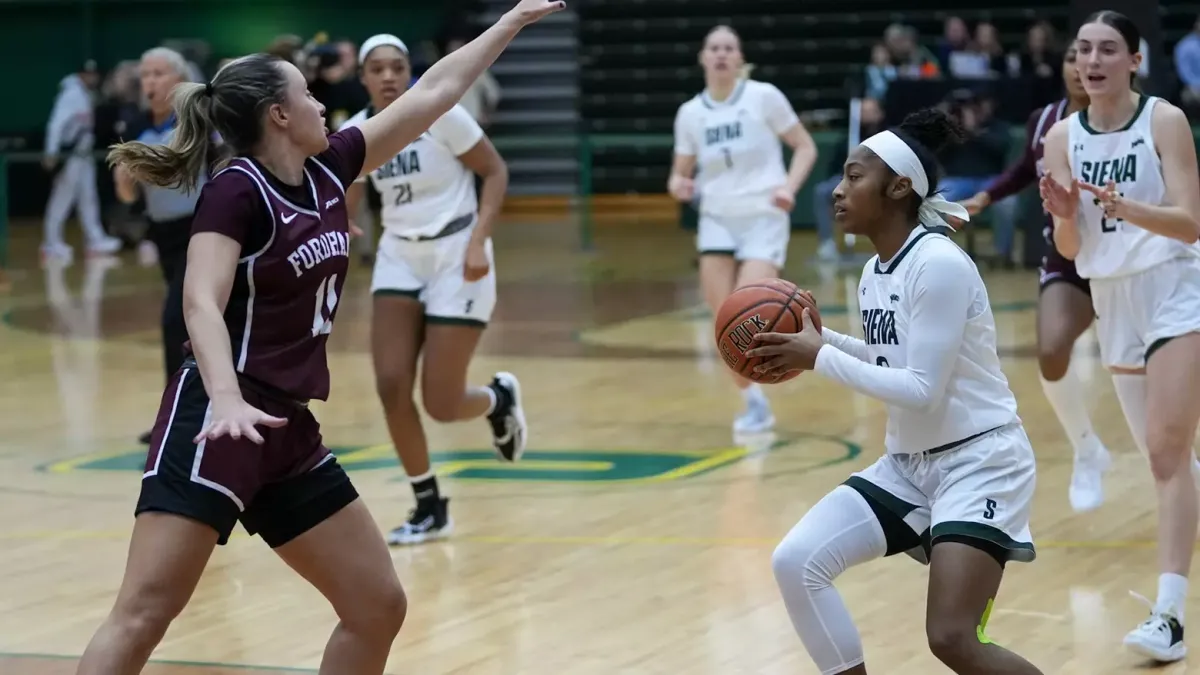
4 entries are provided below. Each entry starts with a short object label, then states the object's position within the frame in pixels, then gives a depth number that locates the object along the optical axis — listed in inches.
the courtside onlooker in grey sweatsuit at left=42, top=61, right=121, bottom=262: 813.2
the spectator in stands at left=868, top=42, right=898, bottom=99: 738.2
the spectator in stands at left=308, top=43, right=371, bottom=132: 664.4
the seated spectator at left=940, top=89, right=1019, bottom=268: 673.6
